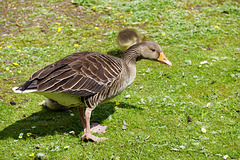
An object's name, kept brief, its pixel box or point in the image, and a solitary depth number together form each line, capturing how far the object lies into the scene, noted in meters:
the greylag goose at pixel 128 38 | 7.68
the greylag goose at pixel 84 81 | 4.39
